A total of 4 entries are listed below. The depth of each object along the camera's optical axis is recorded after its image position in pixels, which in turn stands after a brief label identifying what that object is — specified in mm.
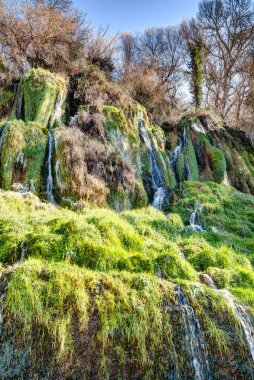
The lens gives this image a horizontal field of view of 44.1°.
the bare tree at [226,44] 24938
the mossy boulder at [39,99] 13166
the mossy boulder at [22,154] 9555
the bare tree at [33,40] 16141
